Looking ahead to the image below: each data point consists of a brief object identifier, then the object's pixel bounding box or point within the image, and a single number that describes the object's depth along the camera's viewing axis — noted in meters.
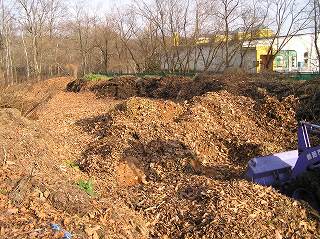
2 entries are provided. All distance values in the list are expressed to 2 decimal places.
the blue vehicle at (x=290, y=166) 4.26
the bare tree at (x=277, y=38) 22.82
